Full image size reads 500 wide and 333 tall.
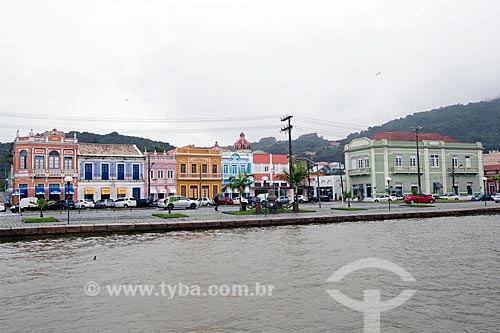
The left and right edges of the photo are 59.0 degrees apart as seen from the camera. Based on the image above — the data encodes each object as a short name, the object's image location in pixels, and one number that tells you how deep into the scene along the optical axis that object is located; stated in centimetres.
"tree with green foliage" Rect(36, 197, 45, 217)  2485
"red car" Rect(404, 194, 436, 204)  4478
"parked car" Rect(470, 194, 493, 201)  5479
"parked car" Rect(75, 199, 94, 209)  4425
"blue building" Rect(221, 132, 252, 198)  6181
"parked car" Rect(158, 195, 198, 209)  4059
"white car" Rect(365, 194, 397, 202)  5641
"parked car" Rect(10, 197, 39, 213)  4094
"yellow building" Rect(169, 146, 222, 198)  5931
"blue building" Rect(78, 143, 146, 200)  5353
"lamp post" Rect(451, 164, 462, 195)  6252
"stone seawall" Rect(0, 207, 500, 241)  1911
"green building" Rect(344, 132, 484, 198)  6112
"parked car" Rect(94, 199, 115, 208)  4588
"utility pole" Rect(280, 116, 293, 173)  3624
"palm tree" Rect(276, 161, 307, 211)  3388
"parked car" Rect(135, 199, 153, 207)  4769
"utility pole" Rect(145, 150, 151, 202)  5429
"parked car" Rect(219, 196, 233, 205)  5181
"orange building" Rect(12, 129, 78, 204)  4991
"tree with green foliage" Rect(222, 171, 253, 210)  3494
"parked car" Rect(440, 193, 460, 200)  5766
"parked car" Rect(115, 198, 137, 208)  4688
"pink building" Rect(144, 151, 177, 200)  5741
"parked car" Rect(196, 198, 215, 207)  4976
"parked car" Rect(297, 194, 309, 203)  6002
